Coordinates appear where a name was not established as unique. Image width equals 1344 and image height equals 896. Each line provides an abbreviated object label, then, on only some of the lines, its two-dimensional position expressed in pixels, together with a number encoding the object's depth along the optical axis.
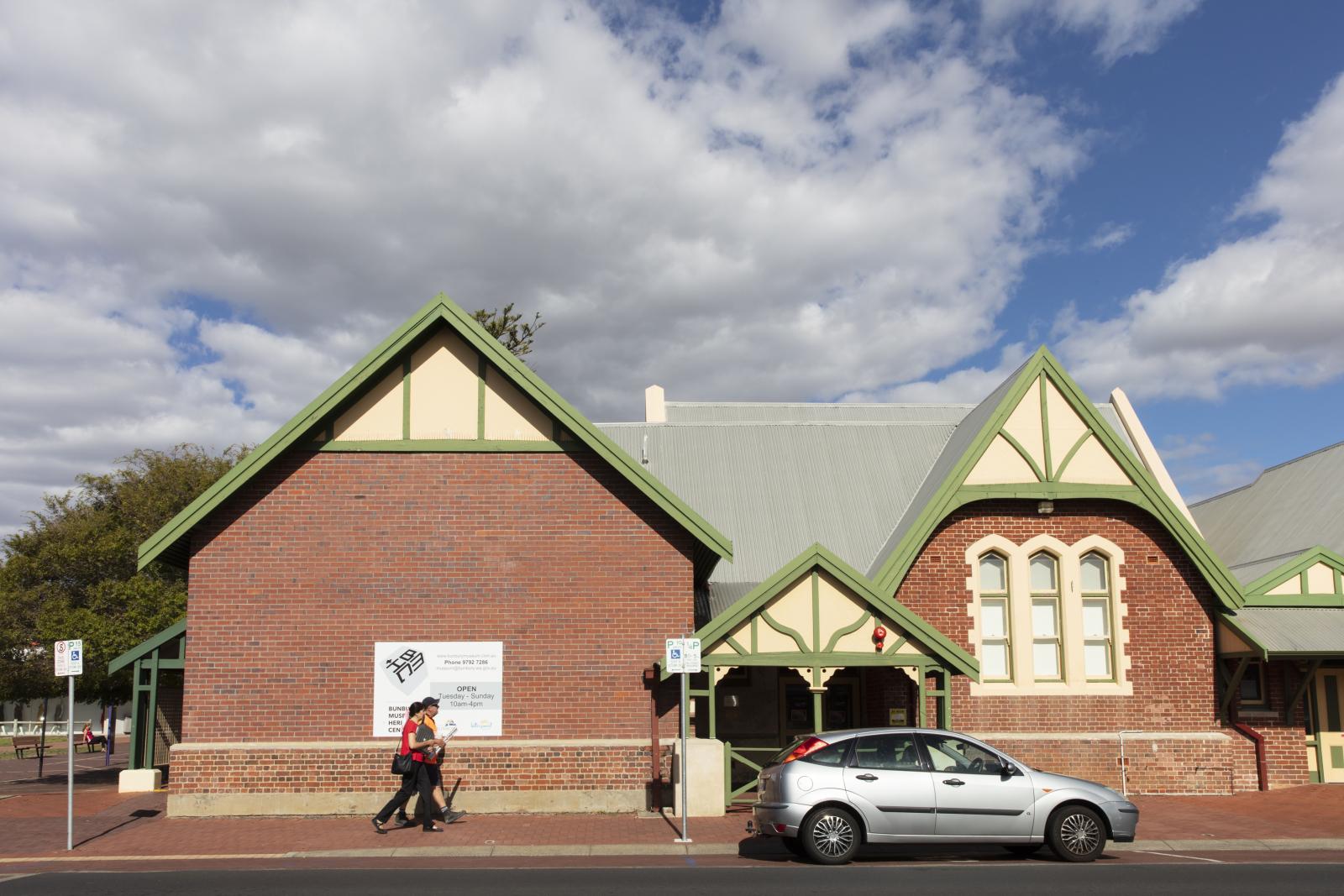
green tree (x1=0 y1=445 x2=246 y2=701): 26.77
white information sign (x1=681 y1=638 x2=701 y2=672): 13.70
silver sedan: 11.96
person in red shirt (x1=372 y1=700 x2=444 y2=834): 14.41
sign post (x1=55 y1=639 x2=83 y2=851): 13.48
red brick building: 15.97
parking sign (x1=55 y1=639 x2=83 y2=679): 13.67
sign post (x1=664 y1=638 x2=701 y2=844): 13.67
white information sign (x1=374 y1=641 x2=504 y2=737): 16.11
